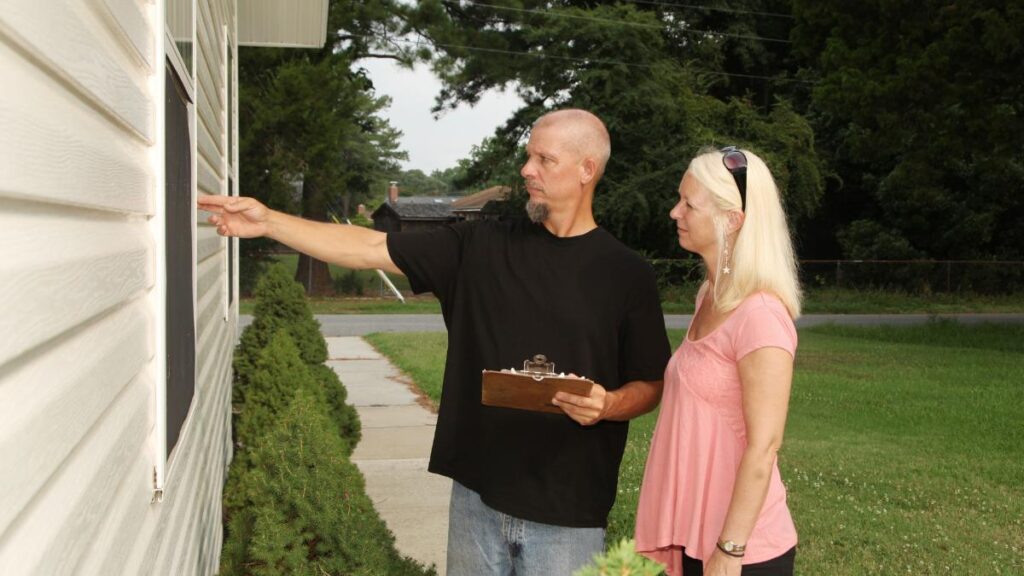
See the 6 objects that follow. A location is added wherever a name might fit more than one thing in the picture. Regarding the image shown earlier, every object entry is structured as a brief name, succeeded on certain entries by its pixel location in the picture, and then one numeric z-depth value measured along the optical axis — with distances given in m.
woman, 2.69
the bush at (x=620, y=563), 1.44
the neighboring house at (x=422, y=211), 60.56
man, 3.05
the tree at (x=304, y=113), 25.56
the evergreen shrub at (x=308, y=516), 3.14
